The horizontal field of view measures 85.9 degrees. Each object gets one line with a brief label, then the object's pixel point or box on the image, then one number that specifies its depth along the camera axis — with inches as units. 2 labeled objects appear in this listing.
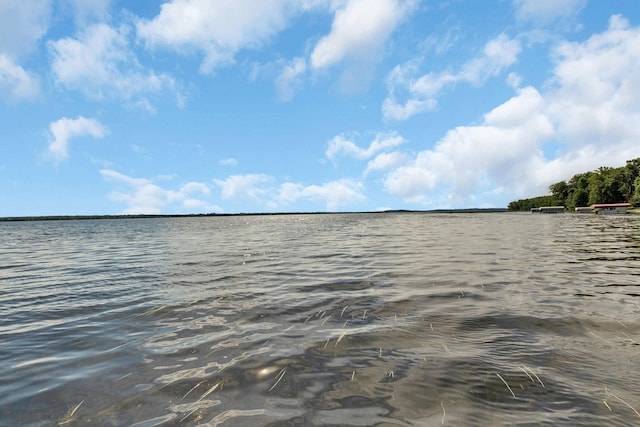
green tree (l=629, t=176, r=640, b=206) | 4633.9
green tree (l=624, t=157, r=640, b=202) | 5546.3
